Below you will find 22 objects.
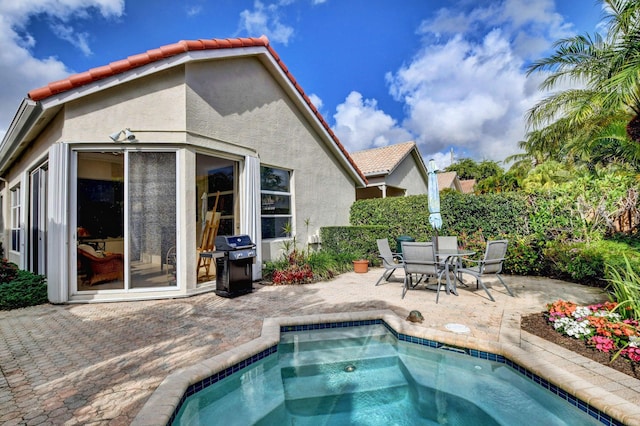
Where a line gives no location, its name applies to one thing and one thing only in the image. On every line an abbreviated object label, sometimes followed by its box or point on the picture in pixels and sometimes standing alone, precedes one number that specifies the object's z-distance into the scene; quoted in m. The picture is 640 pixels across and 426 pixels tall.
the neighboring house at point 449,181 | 32.60
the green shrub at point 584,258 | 7.61
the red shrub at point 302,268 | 8.79
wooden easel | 8.21
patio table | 7.11
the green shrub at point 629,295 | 4.42
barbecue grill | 7.20
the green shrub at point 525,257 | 9.26
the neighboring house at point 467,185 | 40.85
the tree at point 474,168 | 48.09
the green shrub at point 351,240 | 11.84
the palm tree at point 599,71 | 7.23
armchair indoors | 7.25
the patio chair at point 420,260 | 6.81
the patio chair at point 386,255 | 8.38
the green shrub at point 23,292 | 6.63
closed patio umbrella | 8.38
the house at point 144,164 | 6.70
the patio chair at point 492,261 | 6.86
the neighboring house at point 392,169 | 17.88
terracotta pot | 10.63
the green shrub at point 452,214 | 10.24
